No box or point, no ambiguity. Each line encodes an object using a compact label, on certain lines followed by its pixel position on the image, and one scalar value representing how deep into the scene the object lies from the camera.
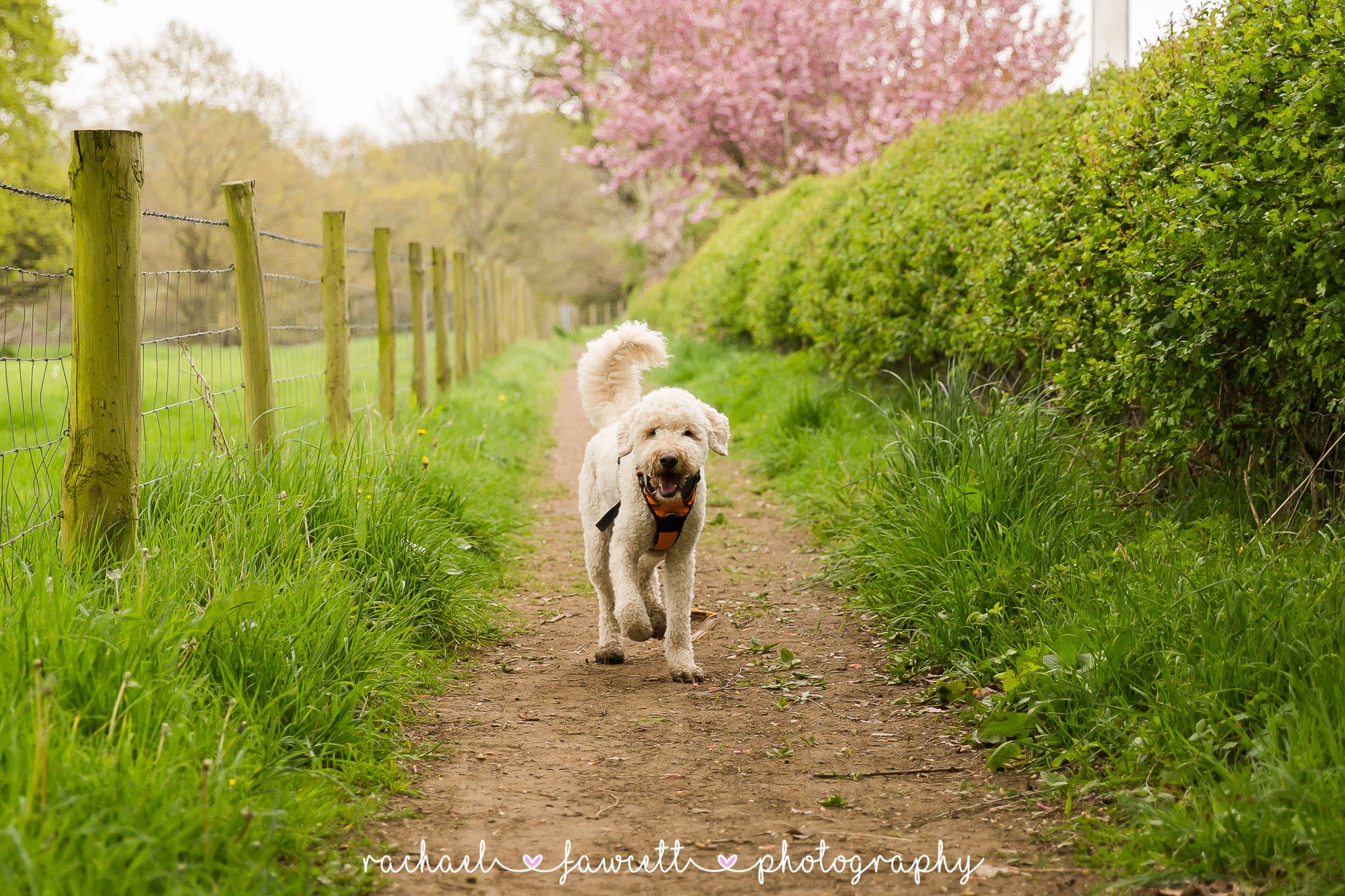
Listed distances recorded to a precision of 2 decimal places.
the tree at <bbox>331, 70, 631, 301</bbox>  43.84
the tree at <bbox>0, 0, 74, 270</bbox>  20.20
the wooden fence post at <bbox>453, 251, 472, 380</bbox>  13.77
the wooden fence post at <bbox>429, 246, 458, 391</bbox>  11.52
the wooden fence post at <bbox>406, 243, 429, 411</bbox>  9.76
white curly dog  4.38
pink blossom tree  17.02
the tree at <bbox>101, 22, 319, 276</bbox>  29.11
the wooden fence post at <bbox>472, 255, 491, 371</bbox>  17.66
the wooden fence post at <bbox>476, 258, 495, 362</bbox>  18.55
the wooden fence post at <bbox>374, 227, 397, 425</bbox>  8.15
